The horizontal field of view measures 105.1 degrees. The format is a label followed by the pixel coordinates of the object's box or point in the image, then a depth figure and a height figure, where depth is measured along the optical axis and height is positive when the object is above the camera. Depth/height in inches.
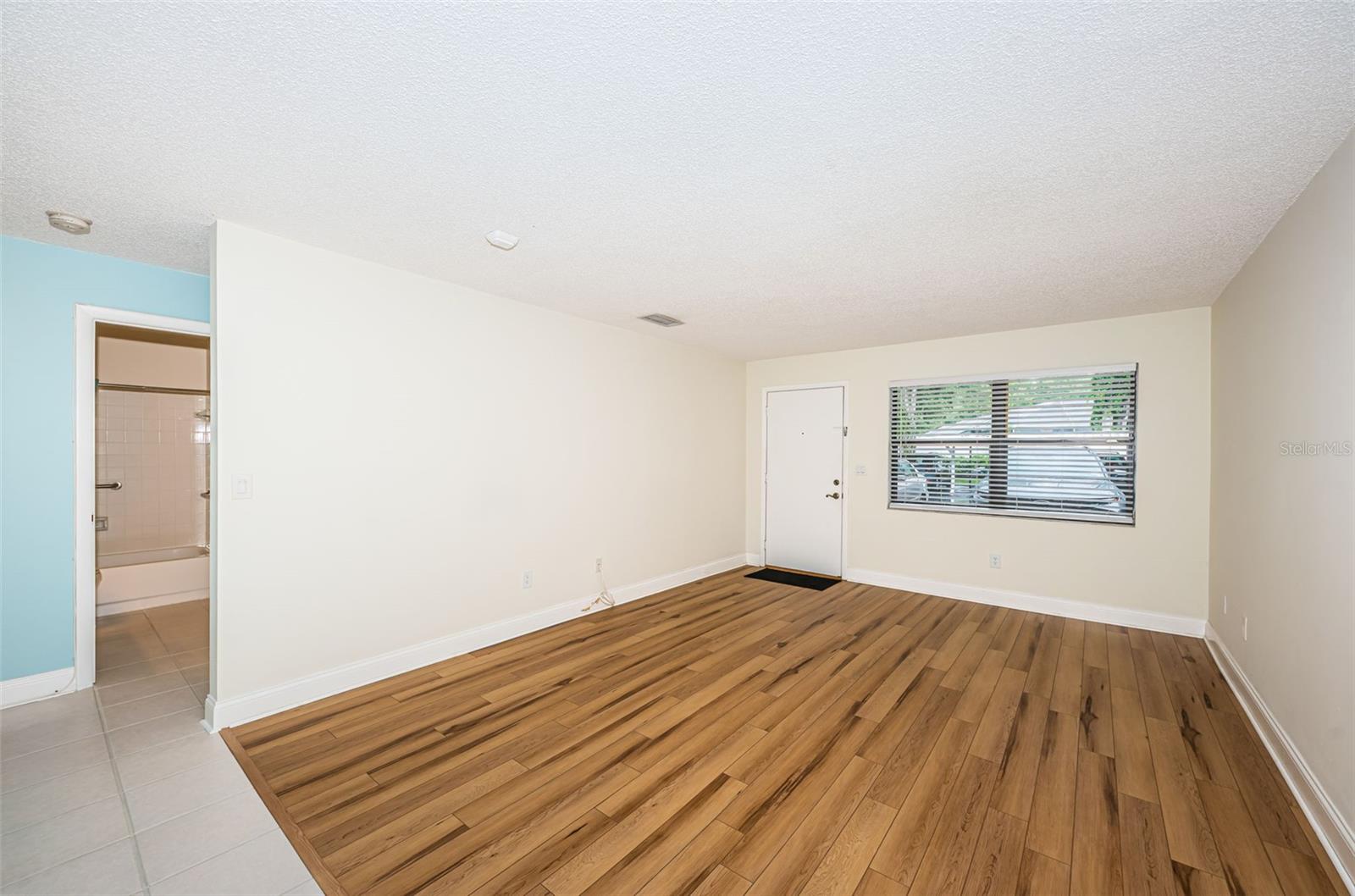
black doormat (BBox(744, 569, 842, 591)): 207.2 -55.3
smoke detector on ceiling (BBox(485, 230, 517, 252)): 103.1 +41.2
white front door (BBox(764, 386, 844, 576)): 219.9 -15.1
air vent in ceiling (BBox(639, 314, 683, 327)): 167.0 +41.0
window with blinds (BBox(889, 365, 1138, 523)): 164.6 +1.5
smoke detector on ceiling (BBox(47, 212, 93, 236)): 94.4 +40.5
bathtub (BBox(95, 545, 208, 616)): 171.9 -48.3
